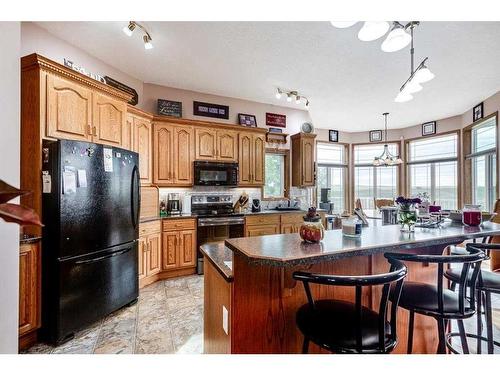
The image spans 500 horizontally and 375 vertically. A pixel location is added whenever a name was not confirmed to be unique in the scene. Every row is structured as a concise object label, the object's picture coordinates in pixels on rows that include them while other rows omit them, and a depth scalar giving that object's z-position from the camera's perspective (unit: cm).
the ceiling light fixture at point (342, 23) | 117
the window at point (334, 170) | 705
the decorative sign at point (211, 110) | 435
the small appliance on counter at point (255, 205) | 453
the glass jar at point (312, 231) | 139
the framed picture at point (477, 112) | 480
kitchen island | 125
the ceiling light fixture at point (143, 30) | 243
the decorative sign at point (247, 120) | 470
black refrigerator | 209
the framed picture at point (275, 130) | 502
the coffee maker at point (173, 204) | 398
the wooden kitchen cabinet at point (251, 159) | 450
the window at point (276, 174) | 512
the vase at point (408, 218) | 169
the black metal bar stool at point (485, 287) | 158
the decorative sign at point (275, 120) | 503
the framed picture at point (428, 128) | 619
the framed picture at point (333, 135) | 707
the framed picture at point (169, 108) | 397
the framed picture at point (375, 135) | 706
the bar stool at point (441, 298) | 123
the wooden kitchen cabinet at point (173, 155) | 382
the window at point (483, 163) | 467
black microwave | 408
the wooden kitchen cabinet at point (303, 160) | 501
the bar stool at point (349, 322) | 100
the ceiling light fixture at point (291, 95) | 427
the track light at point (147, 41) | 265
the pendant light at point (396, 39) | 161
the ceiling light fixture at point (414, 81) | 196
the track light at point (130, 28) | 243
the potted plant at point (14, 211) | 69
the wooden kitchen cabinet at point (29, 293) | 198
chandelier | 528
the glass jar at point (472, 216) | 194
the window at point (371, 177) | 712
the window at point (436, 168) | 598
